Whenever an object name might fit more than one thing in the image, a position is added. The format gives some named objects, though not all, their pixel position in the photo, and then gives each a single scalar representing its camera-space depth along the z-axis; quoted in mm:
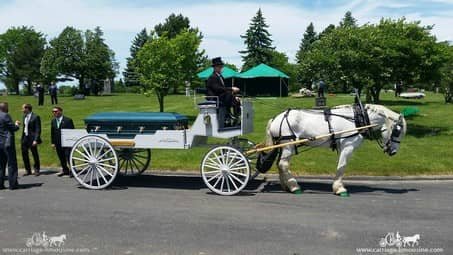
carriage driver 9500
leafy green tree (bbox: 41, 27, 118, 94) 62031
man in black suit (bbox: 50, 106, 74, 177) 11727
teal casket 9820
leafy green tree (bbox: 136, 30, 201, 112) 23109
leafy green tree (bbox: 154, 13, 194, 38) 85000
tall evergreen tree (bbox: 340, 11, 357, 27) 91538
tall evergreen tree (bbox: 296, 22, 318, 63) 80656
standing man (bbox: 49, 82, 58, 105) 37031
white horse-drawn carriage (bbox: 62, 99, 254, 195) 9203
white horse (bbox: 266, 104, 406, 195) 9312
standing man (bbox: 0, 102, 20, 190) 9938
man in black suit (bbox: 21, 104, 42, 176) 11992
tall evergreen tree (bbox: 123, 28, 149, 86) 81438
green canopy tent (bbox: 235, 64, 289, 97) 47881
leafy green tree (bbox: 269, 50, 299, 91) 67562
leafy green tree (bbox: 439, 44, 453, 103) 29708
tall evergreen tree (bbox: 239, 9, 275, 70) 64688
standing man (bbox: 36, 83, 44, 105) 35531
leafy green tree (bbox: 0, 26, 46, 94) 70938
